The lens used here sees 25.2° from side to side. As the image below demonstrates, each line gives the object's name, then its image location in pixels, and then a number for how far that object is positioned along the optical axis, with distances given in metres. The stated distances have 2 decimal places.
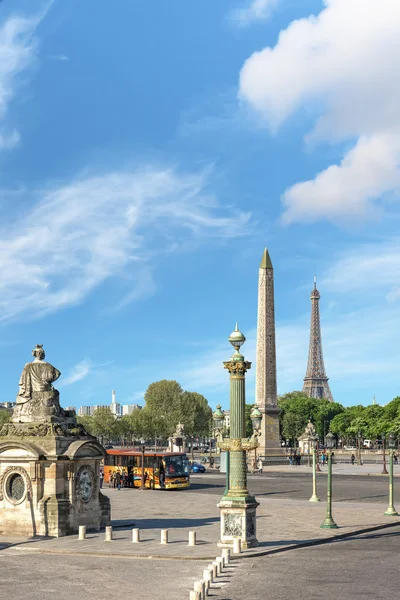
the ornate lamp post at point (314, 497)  42.37
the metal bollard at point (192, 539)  25.69
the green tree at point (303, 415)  149.25
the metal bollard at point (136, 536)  26.53
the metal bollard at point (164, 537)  26.20
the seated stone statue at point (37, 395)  29.23
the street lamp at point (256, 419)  45.94
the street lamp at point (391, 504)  35.38
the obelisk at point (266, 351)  87.94
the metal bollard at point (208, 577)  18.67
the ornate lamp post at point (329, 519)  29.96
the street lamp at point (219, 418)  53.72
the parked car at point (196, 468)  81.38
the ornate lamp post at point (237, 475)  25.31
